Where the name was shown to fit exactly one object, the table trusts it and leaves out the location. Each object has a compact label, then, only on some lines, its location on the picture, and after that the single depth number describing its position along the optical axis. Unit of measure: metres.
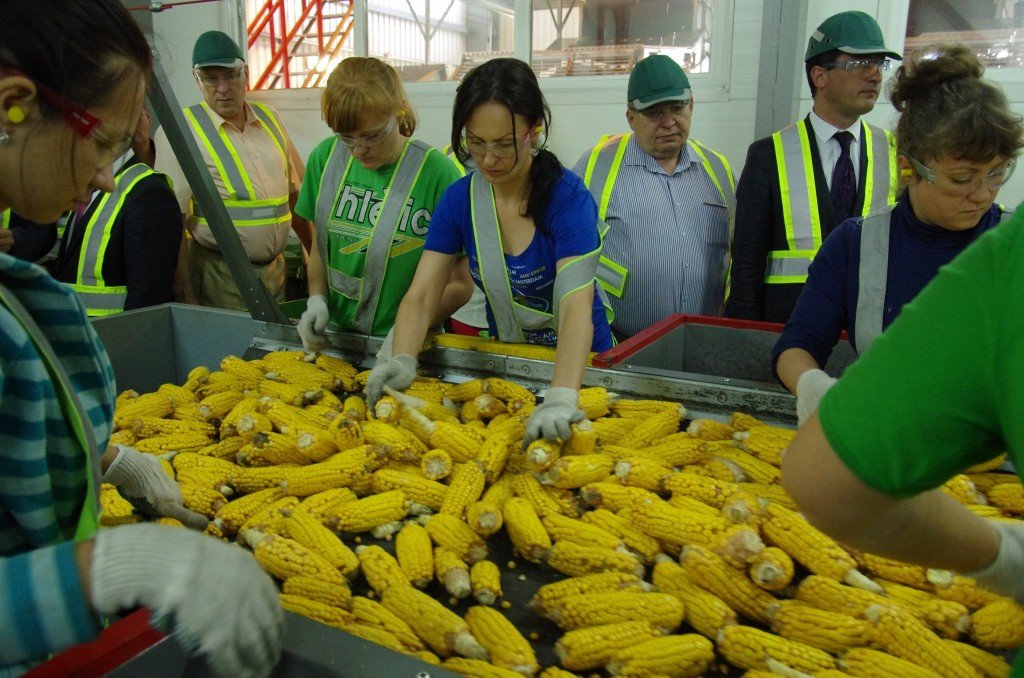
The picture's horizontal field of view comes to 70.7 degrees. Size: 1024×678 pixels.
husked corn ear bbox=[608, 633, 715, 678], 1.19
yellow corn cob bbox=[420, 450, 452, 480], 1.82
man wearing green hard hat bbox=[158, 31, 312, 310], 4.03
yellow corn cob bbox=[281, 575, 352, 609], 1.38
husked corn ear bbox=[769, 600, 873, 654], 1.25
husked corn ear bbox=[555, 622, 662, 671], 1.23
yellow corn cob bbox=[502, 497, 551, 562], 1.53
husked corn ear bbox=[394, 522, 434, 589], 1.46
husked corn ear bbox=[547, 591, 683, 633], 1.30
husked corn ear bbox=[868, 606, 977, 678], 1.19
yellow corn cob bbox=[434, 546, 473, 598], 1.42
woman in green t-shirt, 2.79
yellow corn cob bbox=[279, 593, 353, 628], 1.33
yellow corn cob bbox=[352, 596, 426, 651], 1.29
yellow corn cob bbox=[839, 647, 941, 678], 1.17
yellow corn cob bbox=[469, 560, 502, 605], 1.40
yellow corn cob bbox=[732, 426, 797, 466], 1.81
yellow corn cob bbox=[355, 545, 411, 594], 1.45
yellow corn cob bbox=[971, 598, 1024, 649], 1.25
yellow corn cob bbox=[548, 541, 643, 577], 1.46
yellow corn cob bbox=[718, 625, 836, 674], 1.21
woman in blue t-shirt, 2.15
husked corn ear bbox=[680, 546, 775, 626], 1.36
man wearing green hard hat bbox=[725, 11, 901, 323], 2.99
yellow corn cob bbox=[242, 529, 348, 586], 1.44
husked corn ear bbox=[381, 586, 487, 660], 1.26
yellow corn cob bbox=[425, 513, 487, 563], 1.54
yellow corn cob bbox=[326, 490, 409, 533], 1.65
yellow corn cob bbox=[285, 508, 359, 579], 1.49
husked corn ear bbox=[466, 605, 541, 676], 1.22
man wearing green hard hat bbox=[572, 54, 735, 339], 3.39
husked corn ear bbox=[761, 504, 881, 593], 1.40
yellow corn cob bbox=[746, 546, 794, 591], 1.37
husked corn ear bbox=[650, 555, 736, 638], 1.30
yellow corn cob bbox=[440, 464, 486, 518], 1.68
